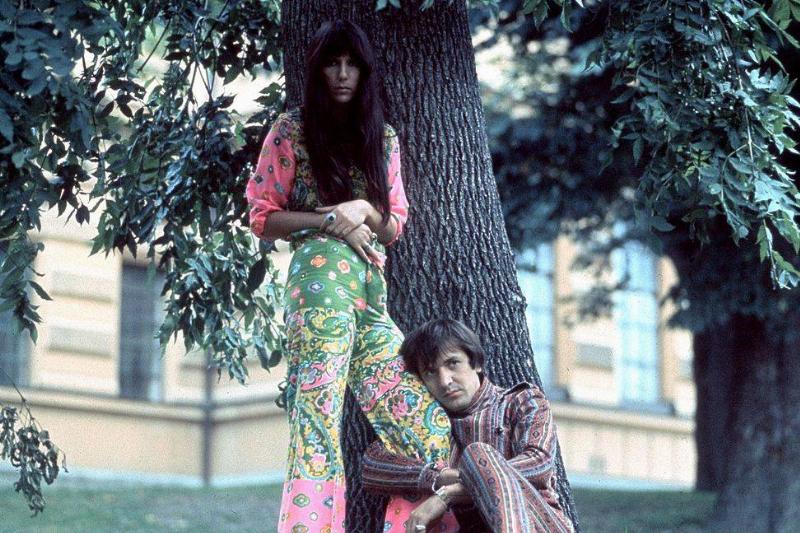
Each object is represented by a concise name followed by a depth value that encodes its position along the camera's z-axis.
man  8.82
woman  9.12
